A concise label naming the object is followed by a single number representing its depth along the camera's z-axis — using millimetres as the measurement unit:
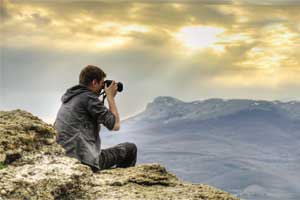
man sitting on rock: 9533
